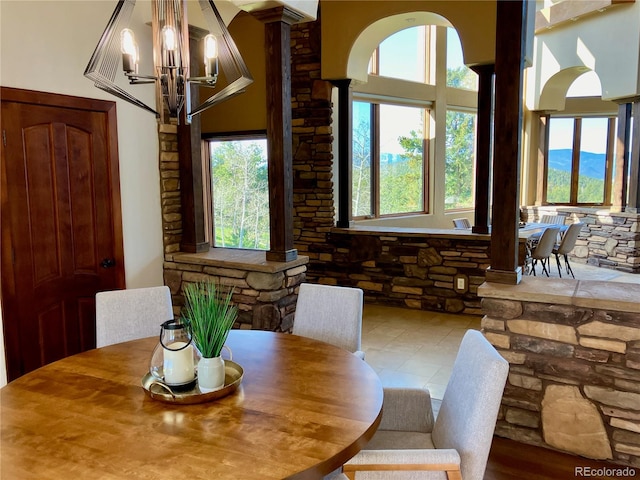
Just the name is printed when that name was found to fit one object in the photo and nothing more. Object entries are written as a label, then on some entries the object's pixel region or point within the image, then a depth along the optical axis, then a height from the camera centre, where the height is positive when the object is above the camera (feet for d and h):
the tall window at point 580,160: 31.40 +1.85
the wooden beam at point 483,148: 17.44 +1.48
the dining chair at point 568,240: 21.12 -2.22
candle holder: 5.86 -1.92
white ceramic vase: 5.85 -2.13
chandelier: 6.57 +1.87
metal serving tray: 5.67 -2.31
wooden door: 10.04 -0.59
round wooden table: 4.50 -2.41
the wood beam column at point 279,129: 12.03 +1.57
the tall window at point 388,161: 23.65 +1.54
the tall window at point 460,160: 27.76 +1.75
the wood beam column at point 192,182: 13.75 +0.33
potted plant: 5.73 -1.63
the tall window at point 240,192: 19.35 +0.04
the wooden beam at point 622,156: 25.03 +1.65
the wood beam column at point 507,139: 8.79 +0.92
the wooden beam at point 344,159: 19.69 +1.30
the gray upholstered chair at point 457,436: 5.20 -2.76
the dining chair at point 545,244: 19.85 -2.22
